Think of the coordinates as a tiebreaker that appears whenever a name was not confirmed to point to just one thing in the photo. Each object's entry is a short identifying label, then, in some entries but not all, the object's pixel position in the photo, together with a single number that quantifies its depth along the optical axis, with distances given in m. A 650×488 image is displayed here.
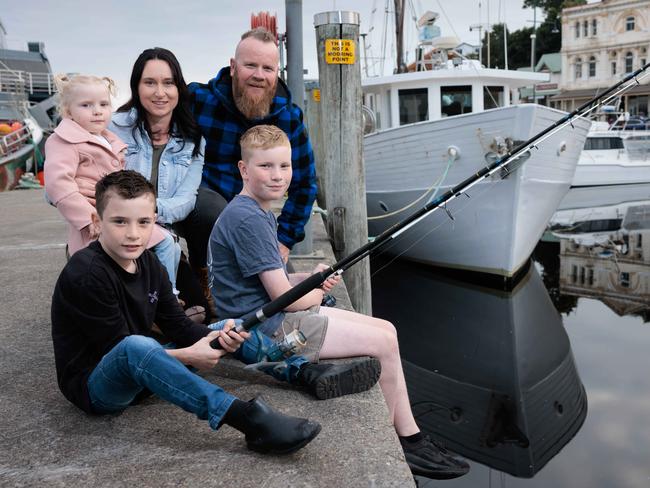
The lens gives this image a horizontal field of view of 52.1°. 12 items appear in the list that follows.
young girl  3.21
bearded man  3.69
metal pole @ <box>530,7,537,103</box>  64.96
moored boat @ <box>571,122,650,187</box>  25.05
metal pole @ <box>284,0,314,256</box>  5.53
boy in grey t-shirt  2.95
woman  3.55
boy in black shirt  2.32
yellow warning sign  5.22
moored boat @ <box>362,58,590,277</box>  8.48
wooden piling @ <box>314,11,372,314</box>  5.24
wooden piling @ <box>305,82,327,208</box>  9.63
